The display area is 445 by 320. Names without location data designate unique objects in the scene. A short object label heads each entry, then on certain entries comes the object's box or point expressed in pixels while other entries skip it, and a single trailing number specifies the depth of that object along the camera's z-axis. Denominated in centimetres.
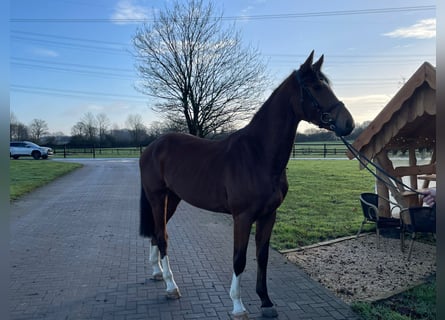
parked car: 3020
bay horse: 301
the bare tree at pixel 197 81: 1399
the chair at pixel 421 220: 469
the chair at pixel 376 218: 543
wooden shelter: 453
